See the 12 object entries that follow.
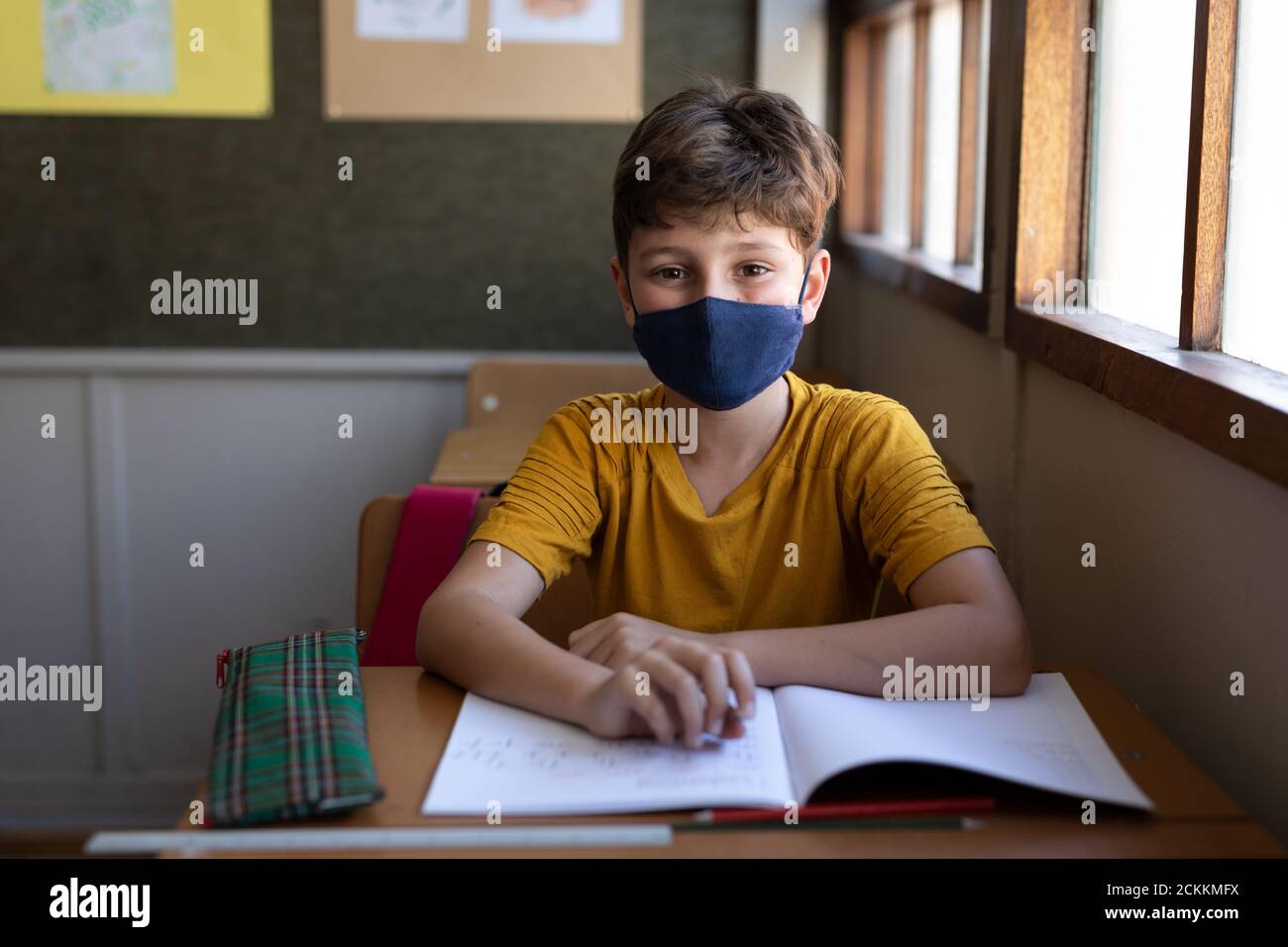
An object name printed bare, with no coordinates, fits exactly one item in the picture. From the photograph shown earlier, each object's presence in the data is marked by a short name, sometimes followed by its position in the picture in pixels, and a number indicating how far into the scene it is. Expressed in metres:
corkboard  2.85
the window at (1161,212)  1.15
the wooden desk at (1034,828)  0.81
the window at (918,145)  2.10
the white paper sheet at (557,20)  2.84
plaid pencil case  0.84
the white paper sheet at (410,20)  2.83
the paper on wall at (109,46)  2.80
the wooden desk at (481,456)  2.12
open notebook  0.86
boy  1.22
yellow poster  2.81
